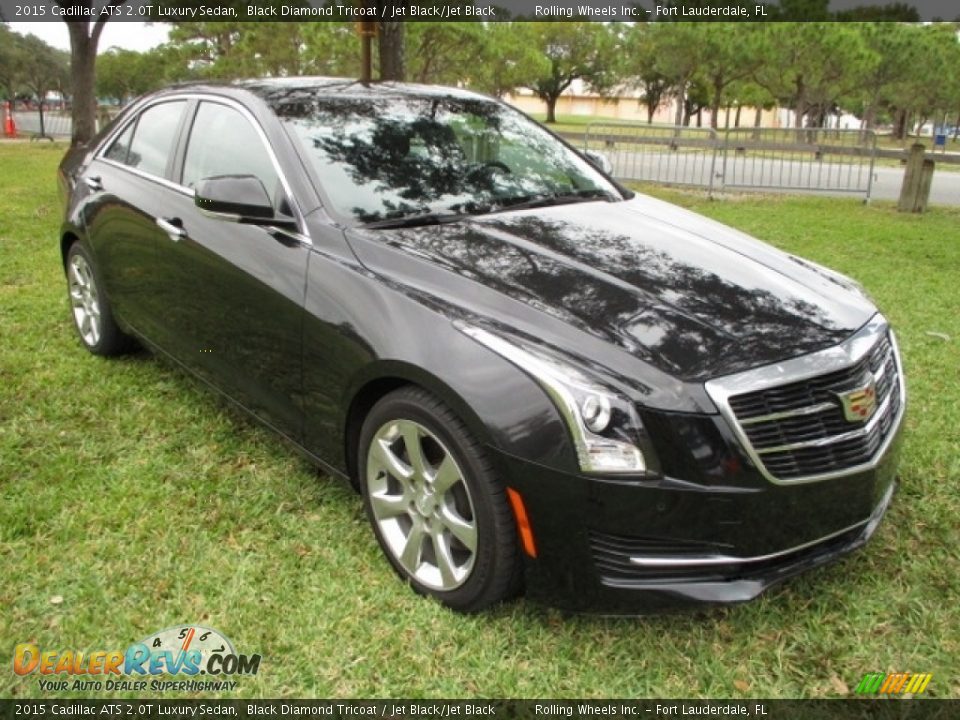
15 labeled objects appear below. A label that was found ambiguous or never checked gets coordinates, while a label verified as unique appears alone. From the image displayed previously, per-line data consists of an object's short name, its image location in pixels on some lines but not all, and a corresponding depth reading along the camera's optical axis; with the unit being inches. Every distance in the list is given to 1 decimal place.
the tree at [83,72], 505.4
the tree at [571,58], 2363.4
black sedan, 86.8
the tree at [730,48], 1382.9
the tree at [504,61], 958.8
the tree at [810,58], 1378.0
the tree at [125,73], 2036.2
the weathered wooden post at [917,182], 433.6
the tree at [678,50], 1427.2
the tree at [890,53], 1541.6
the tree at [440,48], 864.9
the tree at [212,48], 1299.2
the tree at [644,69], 1663.5
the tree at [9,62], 1665.8
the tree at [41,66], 1787.6
